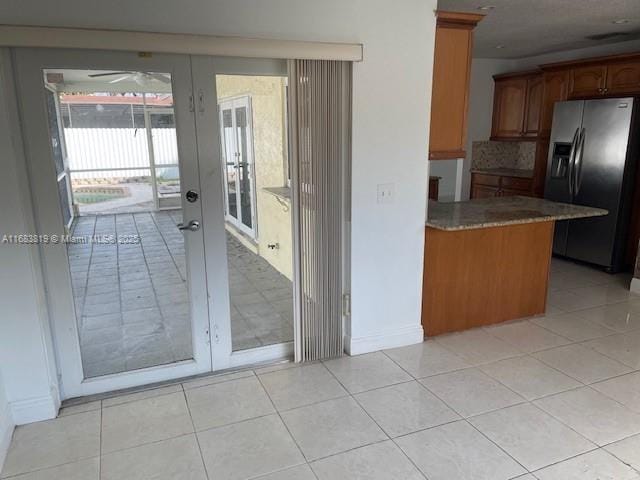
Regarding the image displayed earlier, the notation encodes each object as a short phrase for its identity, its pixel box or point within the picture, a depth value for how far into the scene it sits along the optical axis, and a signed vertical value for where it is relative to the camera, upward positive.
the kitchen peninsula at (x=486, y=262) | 3.39 -0.90
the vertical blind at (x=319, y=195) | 2.78 -0.32
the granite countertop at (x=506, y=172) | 5.99 -0.39
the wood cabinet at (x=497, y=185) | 5.90 -0.56
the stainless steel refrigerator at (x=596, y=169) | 4.61 -0.28
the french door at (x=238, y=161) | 2.75 -0.11
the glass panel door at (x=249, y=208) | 2.69 -0.41
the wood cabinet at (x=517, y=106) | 5.86 +0.46
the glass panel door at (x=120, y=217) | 2.42 -0.41
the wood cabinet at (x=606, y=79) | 4.61 +0.64
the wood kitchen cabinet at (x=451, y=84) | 3.04 +0.38
